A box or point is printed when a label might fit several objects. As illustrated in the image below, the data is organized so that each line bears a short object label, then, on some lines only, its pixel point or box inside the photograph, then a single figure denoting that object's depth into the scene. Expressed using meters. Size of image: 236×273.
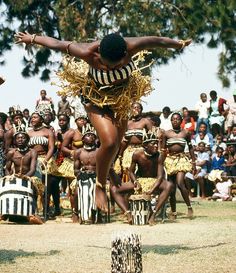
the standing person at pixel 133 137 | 15.25
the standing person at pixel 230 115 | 20.94
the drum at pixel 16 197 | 13.76
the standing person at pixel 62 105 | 21.00
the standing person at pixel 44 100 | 21.08
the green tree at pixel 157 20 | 23.05
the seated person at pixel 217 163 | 19.87
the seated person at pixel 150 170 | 13.80
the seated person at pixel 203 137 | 20.48
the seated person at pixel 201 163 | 20.20
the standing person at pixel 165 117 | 21.22
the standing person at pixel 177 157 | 14.73
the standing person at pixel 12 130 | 14.85
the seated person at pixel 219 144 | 20.52
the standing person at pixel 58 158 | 15.20
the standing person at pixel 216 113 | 21.42
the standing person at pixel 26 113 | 21.19
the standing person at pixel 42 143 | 14.80
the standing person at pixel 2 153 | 15.03
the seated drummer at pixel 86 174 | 13.91
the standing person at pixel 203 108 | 21.62
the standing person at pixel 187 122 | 21.81
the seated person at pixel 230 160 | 19.70
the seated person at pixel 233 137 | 20.48
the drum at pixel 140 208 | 13.49
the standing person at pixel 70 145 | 14.95
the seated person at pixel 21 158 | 14.20
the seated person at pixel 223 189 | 19.55
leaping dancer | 9.06
